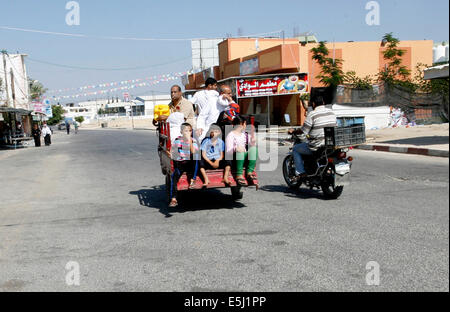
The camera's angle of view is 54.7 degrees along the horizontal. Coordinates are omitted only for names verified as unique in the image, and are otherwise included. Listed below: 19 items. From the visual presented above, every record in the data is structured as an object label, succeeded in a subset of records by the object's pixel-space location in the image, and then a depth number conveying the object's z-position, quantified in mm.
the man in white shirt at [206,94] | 7254
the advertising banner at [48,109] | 65569
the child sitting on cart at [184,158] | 6559
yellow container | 7720
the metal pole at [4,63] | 45438
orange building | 32781
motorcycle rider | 7227
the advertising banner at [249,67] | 36850
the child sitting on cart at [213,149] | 6666
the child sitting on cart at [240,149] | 6648
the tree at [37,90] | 72575
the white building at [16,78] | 48844
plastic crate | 6484
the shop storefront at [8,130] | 30272
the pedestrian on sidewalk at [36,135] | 30000
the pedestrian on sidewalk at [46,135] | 30244
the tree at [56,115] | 96938
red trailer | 6645
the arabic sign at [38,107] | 50653
